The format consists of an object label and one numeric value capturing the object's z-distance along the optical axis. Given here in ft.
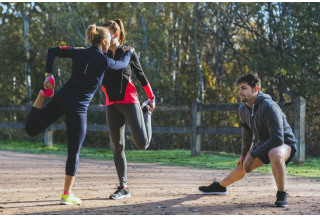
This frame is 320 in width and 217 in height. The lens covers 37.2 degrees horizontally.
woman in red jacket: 17.26
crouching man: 15.58
